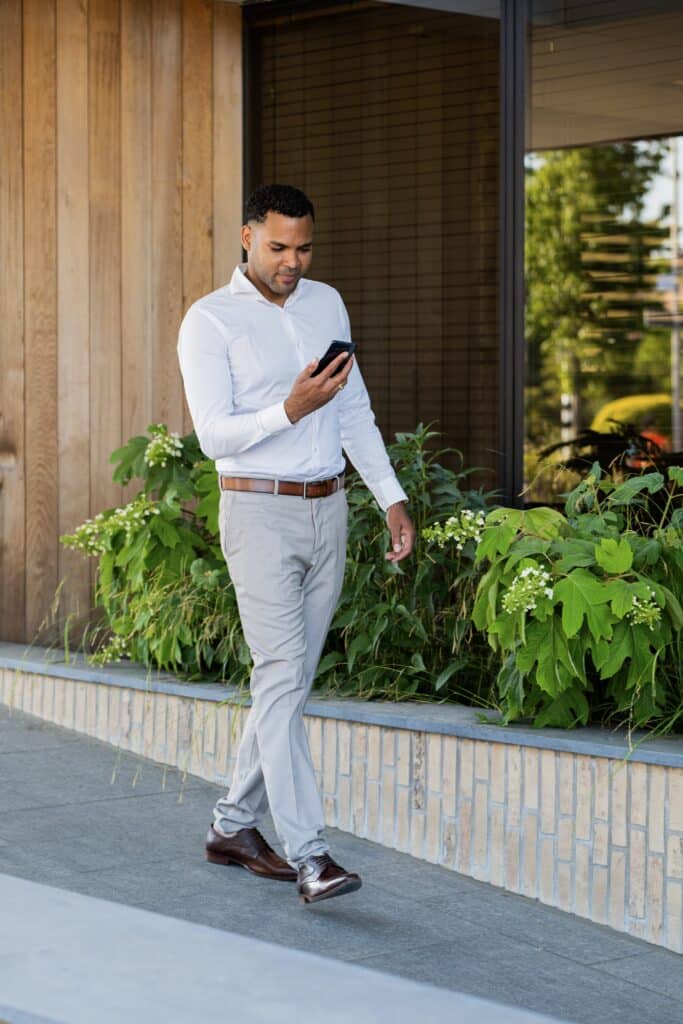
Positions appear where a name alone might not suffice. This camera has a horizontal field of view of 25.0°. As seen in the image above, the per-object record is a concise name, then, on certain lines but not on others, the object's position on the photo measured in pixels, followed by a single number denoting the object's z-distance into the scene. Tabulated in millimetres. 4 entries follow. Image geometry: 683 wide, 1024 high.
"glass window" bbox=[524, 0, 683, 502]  9086
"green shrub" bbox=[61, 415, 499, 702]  5016
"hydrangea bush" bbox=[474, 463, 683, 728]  4133
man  3861
